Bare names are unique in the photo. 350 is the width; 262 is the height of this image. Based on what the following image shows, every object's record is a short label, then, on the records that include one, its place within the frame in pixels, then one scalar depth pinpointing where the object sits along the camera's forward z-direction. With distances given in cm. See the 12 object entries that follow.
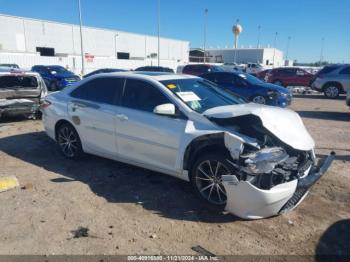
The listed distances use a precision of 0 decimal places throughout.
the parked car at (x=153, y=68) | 2118
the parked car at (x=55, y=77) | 2006
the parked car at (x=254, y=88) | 1207
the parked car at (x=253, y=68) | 3764
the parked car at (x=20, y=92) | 872
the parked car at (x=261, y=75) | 2515
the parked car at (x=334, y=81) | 1675
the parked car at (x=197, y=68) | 2119
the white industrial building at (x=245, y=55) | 8375
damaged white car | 367
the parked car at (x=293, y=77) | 2116
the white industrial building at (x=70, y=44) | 3690
